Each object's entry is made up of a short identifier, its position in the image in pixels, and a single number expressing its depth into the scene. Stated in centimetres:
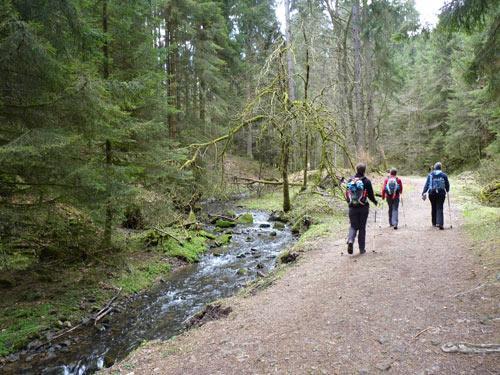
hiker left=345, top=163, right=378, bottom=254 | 786
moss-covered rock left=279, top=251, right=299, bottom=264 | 976
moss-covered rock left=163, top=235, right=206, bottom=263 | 1163
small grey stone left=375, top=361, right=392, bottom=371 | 407
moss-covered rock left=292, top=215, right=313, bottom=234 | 1429
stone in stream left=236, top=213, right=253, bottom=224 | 1670
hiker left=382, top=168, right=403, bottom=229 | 1030
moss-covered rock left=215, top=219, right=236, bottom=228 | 1608
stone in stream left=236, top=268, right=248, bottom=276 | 1015
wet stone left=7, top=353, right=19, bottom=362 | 609
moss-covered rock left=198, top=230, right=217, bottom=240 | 1387
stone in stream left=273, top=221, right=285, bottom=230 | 1545
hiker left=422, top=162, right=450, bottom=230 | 966
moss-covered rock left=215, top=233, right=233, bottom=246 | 1334
